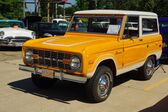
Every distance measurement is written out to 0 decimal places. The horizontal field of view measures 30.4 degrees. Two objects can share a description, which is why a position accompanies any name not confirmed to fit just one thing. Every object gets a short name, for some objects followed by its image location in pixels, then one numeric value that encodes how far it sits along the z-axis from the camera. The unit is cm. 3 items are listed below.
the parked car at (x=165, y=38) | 1112
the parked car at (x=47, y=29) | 1585
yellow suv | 615
